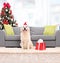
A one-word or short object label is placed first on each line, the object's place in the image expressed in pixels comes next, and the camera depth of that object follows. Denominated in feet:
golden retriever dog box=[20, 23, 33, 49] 19.67
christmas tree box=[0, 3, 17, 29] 25.85
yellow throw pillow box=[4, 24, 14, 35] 23.24
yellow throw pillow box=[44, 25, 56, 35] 23.58
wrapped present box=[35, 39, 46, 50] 18.67
